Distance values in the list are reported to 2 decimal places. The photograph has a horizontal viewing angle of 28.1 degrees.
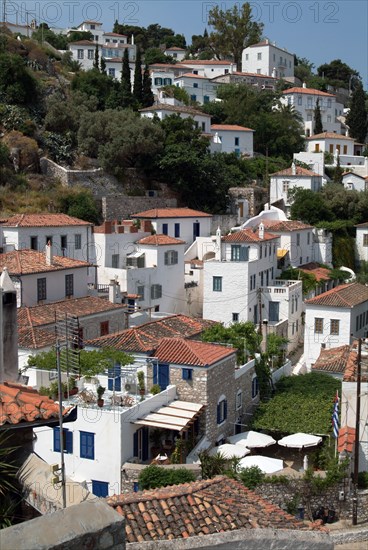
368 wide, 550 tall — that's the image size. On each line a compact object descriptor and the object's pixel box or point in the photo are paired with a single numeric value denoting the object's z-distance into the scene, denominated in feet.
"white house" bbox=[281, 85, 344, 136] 269.44
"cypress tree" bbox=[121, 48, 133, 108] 205.46
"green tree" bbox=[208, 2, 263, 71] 328.08
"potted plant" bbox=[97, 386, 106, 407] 72.13
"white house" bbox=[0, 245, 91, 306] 105.40
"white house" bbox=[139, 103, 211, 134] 200.44
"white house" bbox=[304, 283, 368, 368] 117.50
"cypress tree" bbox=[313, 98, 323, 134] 261.65
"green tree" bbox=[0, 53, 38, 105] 181.27
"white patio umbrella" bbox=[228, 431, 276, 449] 79.15
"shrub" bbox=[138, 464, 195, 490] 65.51
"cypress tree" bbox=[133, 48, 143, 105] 213.42
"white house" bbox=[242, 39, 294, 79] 312.09
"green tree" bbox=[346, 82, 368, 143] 271.28
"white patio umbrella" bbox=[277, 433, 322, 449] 77.51
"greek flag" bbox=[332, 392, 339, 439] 72.80
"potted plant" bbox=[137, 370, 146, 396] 78.38
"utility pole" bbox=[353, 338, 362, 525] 67.41
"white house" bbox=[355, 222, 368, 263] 175.94
